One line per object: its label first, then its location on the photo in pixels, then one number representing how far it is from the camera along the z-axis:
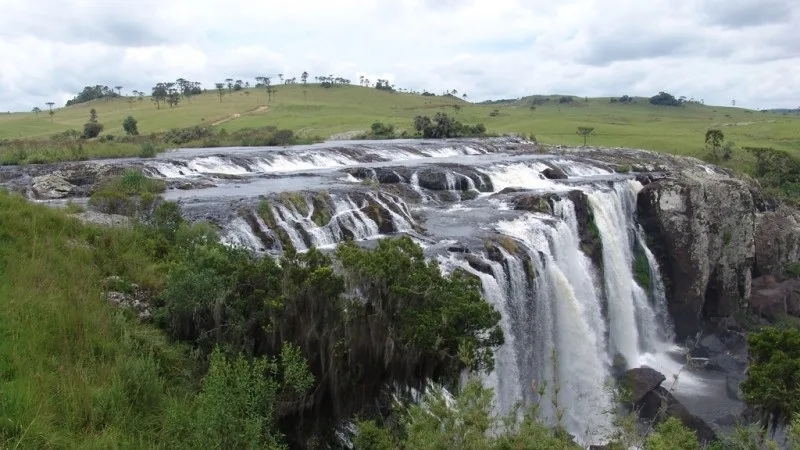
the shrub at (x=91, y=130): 68.31
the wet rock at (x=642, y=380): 20.76
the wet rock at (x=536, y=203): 26.02
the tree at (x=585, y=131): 69.50
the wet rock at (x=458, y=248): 18.95
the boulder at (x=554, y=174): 37.25
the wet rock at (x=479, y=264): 17.81
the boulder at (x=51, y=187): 25.84
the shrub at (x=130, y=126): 70.69
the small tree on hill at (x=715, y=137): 58.78
